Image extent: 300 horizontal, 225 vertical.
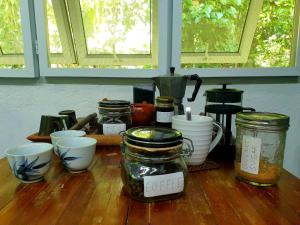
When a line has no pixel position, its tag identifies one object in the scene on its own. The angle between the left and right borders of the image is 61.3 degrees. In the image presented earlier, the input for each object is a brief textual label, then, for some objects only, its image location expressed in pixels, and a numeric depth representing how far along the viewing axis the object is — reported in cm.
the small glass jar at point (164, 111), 84
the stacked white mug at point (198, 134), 66
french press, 79
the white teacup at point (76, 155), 62
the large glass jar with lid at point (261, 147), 58
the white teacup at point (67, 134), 74
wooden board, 85
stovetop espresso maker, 94
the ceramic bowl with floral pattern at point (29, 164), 56
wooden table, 46
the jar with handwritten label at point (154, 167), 51
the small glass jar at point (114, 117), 86
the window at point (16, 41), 122
